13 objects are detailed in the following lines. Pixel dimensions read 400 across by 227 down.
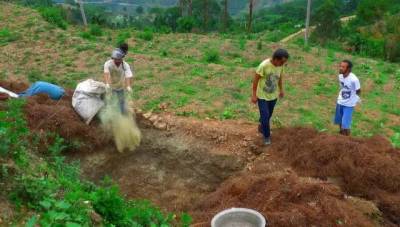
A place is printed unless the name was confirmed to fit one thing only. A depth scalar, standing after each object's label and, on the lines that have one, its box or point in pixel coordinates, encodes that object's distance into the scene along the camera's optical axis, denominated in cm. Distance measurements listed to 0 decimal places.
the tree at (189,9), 2881
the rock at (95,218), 381
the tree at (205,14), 2907
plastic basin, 445
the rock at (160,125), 733
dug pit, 629
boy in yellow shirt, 604
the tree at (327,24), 2683
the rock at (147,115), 768
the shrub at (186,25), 2314
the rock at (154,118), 754
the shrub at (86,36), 1385
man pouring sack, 640
